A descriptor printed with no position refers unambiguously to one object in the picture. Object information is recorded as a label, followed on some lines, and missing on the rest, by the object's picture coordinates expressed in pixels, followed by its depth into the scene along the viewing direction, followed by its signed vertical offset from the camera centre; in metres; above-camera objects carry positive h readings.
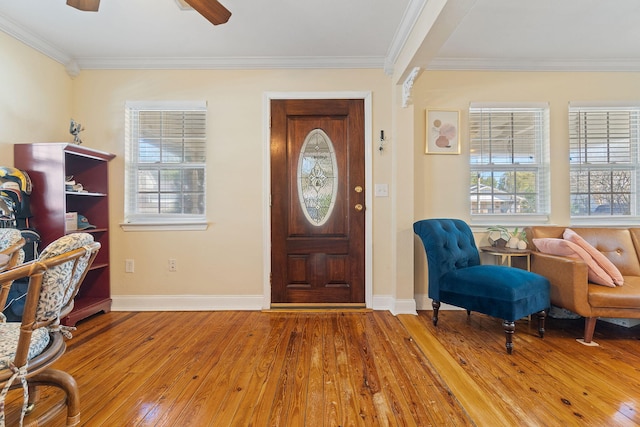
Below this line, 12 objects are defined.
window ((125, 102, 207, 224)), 2.88 +0.55
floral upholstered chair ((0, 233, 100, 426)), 1.00 -0.38
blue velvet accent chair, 2.02 -0.51
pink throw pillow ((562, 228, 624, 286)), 2.16 -0.36
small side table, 2.50 -0.34
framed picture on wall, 2.88 +0.81
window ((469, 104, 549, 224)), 2.91 +0.51
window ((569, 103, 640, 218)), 2.91 +0.53
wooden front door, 2.88 +0.09
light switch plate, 2.85 +0.23
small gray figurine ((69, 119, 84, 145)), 2.60 +0.76
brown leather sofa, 2.06 -0.50
